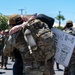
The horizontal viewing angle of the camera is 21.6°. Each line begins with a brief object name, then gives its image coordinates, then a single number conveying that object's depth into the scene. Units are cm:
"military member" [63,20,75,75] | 503
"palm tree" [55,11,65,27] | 5906
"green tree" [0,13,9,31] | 2698
